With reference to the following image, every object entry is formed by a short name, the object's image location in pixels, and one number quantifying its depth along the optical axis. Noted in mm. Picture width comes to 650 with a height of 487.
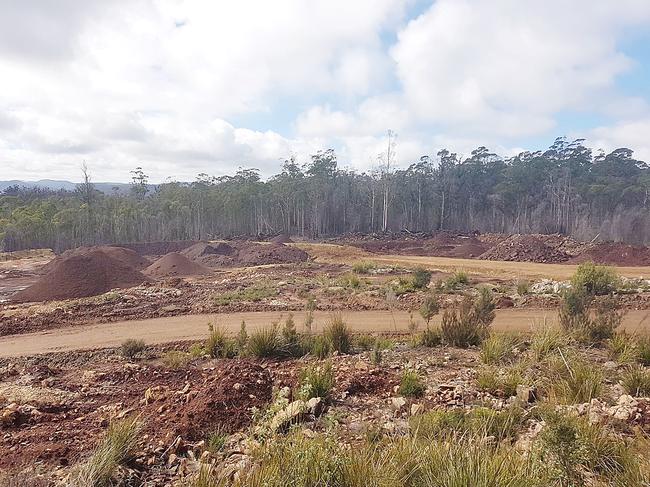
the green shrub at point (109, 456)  3869
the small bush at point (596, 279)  18094
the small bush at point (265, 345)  9641
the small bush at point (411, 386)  6531
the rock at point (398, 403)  5955
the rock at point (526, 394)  5711
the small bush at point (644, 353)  7824
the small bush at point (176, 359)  9820
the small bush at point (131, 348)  11523
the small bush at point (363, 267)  28578
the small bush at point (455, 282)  20655
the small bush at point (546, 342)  7811
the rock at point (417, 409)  5473
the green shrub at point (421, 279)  20719
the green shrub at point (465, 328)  10062
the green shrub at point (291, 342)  9812
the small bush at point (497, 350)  8094
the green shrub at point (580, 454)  3549
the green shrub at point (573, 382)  5707
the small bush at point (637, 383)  6062
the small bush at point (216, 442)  4961
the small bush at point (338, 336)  10086
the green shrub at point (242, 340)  10136
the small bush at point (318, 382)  6266
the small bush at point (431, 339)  10305
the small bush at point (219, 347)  10391
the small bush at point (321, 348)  9643
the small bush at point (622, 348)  7857
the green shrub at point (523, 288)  18766
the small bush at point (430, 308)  12748
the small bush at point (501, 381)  6211
